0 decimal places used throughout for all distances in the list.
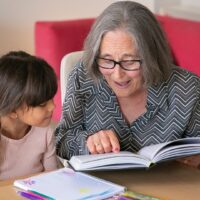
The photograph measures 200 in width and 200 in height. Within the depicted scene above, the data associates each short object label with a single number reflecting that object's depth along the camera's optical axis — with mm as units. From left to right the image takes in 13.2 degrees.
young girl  2249
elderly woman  2336
